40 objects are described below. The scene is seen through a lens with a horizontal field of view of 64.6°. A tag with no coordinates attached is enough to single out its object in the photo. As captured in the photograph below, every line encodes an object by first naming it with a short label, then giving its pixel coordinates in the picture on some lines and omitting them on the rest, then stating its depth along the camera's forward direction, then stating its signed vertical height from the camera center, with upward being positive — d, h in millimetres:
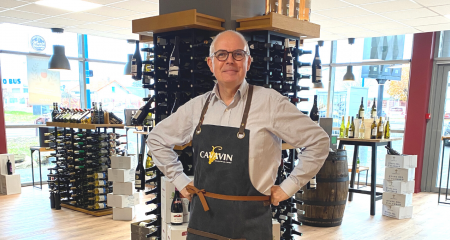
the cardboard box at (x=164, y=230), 2541 -1060
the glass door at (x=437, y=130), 6637 -762
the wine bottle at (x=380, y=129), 5484 -639
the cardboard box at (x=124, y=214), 4742 -1748
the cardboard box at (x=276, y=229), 2412 -972
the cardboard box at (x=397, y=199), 5000 -1569
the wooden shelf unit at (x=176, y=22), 2455 +443
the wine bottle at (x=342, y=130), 5536 -711
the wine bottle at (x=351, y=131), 5297 -656
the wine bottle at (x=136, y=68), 3156 +129
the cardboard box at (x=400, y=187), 5016 -1390
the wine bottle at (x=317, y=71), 3197 +141
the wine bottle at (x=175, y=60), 2590 +172
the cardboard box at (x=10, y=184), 6180 -1822
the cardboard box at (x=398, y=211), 4984 -1734
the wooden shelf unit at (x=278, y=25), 2514 +449
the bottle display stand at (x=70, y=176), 5117 -1392
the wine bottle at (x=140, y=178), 3280 -890
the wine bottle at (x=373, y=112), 5478 -369
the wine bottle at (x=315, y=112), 3443 -259
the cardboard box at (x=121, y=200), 4712 -1572
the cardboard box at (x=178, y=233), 2318 -972
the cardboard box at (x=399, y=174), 5023 -1217
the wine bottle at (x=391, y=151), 5181 -919
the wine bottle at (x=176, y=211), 2367 -861
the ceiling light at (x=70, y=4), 4812 +1062
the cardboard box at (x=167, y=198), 2516 -810
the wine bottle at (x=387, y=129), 5693 -669
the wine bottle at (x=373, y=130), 5169 -612
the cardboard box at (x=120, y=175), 4672 -1220
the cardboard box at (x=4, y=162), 6316 -1477
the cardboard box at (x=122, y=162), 4711 -1054
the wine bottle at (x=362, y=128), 5408 -614
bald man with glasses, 1571 -296
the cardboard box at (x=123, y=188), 4715 -1396
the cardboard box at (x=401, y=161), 5043 -1031
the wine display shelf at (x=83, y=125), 4895 -620
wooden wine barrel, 4309 -1322
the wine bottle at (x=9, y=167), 6281 -1534
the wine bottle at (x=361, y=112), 5645 -386
